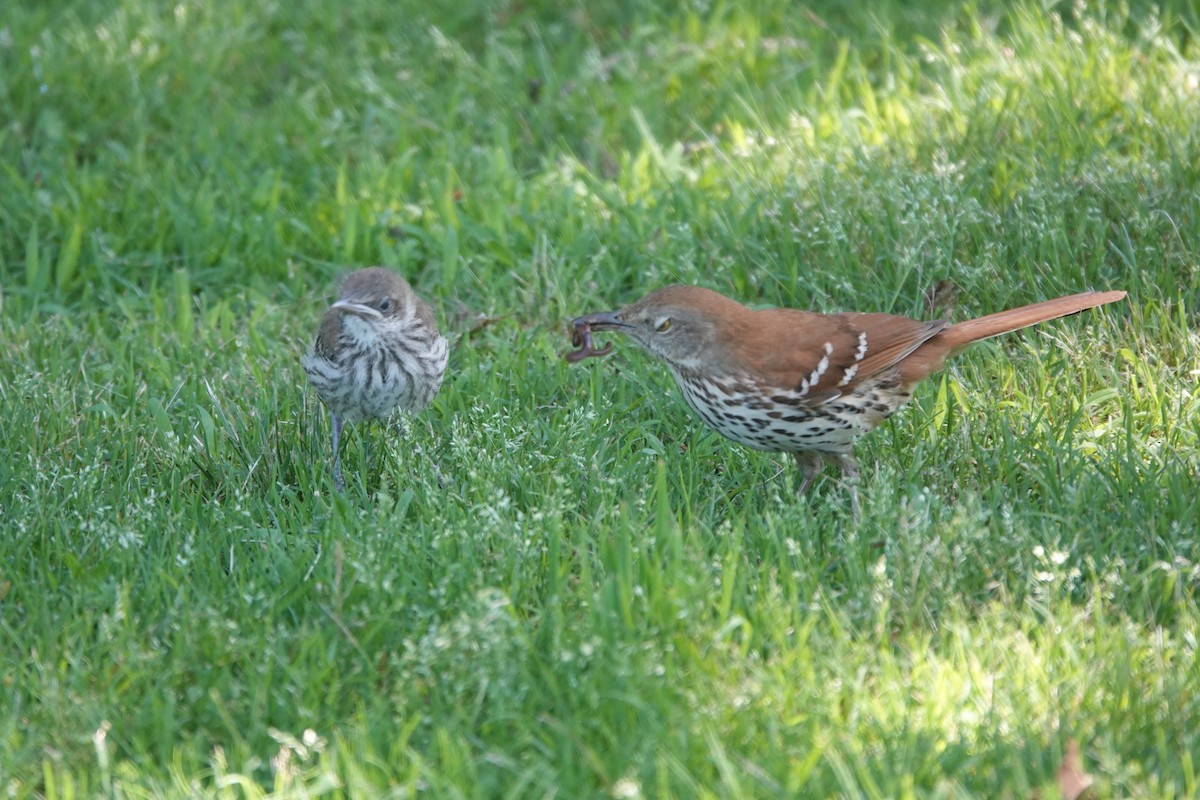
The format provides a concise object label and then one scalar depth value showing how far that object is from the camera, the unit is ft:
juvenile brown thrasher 32.48
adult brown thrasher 30.14
